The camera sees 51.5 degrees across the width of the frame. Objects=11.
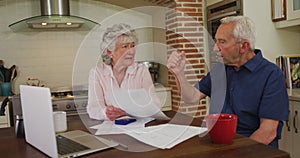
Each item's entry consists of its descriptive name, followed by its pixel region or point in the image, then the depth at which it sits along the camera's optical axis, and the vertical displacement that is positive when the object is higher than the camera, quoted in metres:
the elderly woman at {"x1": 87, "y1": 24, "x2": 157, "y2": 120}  1.66 -0.04
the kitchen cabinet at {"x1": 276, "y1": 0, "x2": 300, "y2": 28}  2.49 +0.38
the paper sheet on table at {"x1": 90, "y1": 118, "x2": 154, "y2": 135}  1.30 -0.27
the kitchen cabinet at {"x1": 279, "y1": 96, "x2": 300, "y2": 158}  2.25 -0.53
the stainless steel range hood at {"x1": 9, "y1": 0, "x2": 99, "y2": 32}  3.19 +0.51
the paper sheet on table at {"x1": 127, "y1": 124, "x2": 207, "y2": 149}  1.10 -0.27
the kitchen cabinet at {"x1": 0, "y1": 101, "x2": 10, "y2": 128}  2.95 -0.47
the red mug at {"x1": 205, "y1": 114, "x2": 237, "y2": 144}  1.06 -0.23
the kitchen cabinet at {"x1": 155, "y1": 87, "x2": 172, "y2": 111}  3.31 -0.33
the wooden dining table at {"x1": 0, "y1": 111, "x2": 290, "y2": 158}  0.97 -0.28
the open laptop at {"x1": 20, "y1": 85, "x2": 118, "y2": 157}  0.95 -0.20
